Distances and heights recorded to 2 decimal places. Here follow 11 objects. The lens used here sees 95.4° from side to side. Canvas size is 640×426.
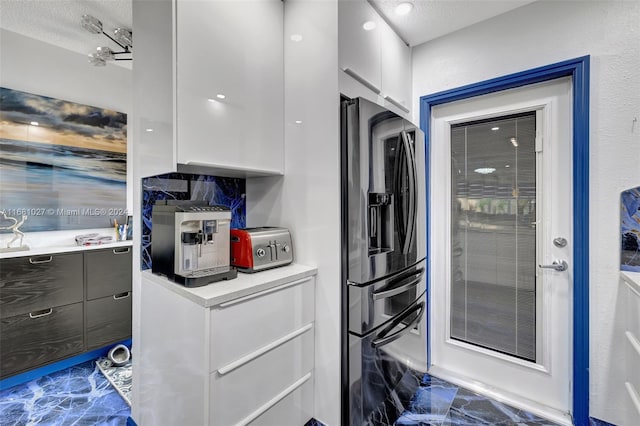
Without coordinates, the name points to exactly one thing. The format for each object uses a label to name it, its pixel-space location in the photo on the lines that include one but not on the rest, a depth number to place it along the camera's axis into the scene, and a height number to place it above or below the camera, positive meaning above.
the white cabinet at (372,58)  1.56 +0.96
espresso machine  1.30 -0.15
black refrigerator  1.50 -0.26
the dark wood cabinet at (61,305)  2.03 -0.72
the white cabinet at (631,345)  1.33 -0.65
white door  1.81 -0.23
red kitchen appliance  1.51 -0.20
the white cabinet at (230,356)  1.15 -0.65
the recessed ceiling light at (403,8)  1.82 +1.29
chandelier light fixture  2.08 +1.34
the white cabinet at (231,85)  1.29 +0.63
